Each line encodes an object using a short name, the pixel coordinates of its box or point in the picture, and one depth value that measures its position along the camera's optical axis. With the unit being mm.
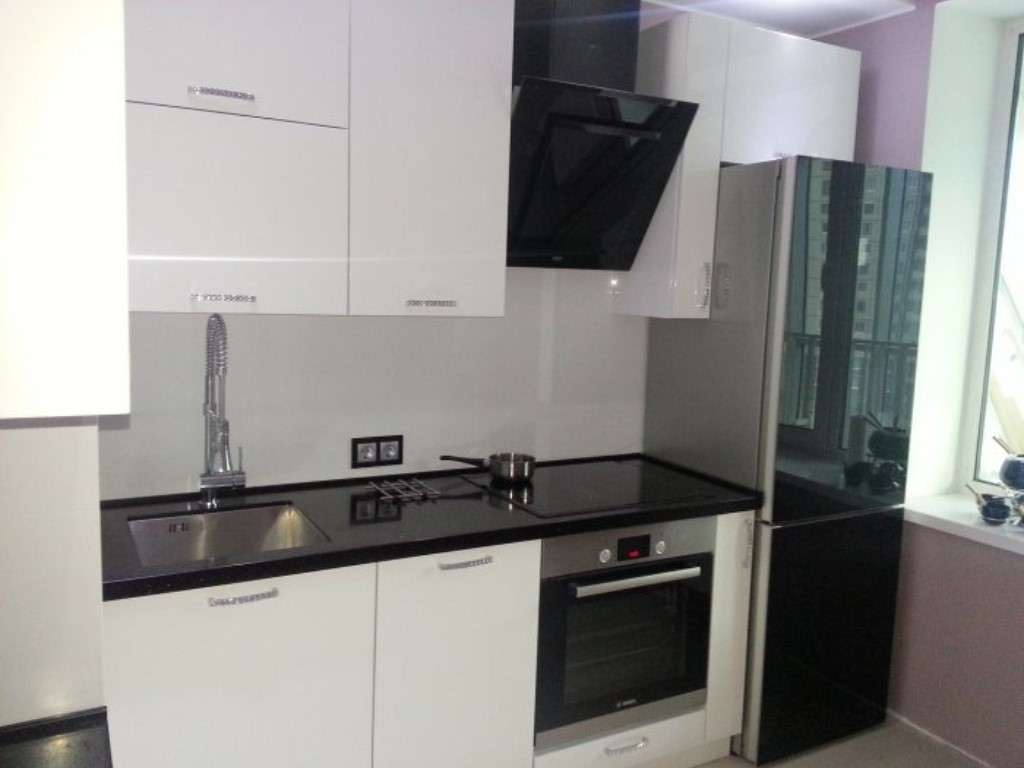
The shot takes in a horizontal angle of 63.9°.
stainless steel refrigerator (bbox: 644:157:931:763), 2396
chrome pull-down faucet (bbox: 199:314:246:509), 2182
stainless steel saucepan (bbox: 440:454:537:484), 2504
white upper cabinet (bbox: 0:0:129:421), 779
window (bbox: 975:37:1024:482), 2787
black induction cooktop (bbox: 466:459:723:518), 2314
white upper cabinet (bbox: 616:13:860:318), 2504
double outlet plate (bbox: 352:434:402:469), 2473
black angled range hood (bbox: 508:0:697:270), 2232
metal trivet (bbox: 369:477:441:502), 2322
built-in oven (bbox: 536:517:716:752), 2205
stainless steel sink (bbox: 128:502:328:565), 2064
